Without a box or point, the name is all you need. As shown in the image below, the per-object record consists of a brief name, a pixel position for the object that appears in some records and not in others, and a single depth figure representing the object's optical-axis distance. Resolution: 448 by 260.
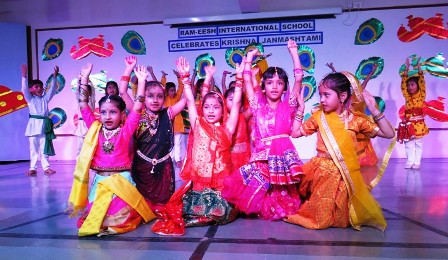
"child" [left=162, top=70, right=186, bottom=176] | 6.99
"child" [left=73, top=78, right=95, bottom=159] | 6.77
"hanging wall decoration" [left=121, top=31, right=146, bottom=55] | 7.76
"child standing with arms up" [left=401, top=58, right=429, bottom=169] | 6.05
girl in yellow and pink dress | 2.74
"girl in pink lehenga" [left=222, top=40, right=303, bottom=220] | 2.92
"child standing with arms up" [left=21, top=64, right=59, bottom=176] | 6.25
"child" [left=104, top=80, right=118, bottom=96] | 5.66
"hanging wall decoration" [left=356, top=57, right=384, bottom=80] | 7.13
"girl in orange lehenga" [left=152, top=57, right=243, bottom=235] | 2.85
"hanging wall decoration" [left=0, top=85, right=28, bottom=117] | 7.67
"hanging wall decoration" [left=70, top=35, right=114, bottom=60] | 7.89
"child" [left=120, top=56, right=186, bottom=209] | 3.24
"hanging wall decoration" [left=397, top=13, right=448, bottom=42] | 6.92
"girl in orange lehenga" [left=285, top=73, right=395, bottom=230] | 2.68
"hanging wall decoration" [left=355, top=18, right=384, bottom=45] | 7.10
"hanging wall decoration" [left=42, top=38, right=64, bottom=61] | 8.03
